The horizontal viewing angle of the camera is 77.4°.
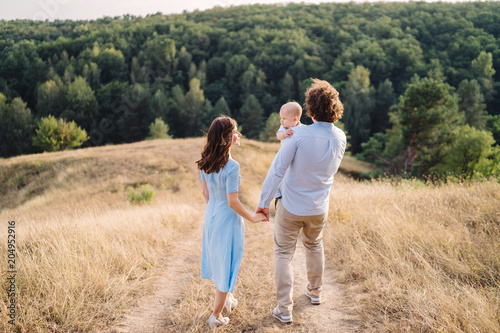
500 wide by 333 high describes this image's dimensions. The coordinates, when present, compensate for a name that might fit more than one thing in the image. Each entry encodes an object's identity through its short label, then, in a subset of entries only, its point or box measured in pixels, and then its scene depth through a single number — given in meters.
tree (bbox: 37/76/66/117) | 64.00
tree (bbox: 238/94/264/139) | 67.38
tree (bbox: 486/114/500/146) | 45.47
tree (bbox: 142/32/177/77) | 85.38
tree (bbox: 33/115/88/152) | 46.72
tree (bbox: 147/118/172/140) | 56.75
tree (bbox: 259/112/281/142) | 53.76
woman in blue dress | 3.15
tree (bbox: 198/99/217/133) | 67.25
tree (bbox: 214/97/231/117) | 66.36
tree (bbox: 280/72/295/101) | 74.50
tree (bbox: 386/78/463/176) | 30.75
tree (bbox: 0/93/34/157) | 55.66
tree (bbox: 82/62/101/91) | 76.06
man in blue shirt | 3.16
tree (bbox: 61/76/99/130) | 65.69
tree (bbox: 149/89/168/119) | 68.51
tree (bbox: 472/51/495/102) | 60.81
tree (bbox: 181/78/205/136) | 68.25
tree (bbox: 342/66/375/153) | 57.28
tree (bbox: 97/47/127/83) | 81.56
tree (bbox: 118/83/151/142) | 69.12
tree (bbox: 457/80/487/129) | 50.21
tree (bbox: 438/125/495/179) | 29.11
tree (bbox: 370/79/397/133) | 60.50
